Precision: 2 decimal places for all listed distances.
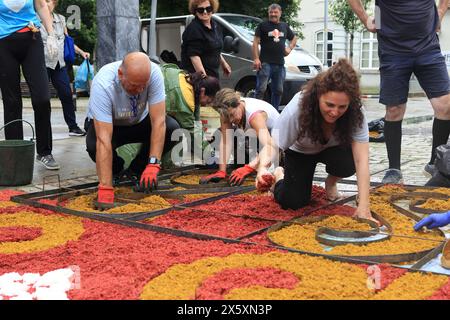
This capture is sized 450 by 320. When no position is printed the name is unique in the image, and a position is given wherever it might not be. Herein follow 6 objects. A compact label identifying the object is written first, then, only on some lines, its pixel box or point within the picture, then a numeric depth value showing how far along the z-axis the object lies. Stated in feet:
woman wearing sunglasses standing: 19.21
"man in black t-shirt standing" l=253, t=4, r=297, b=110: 29.14
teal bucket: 14.99
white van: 33.60
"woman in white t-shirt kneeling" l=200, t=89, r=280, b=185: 14.34
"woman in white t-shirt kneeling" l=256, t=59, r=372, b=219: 10.43
